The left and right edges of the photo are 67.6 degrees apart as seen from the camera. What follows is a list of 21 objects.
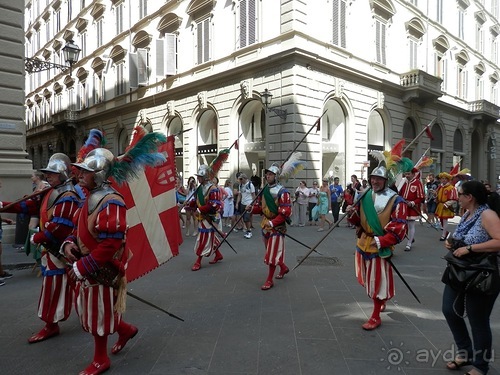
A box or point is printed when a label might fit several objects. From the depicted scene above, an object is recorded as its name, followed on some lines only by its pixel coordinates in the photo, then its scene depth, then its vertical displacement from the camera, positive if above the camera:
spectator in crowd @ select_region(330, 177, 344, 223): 13.99 -0.72
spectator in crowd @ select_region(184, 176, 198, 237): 11.95 -1.03
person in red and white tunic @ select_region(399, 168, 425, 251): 9.40 -0.38
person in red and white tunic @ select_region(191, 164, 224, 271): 7.35 -0.65
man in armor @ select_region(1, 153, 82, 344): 4.00 -0.67
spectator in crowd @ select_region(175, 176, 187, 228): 13.13 -0.56
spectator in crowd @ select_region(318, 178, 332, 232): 13.02 -0.99
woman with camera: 3.08 -0.91
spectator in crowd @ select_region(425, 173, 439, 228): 14.02 -0.77
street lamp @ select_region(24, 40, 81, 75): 10.69 +3.75
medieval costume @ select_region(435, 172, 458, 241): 10.35 -0.63
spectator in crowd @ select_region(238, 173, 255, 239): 12.80 -0.46
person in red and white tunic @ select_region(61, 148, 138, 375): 3.13 -0.65
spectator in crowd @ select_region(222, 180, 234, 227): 13.15 -0.89
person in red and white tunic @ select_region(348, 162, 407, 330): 4.25 -0.64
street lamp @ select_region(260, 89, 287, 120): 14.80 +3.06
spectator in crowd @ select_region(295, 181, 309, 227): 13.96 -0.86
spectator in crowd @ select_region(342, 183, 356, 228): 13.40 -0.62
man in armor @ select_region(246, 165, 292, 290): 6.07 -0.63
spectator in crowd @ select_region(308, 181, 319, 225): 14.05 -0.72
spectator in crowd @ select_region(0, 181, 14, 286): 6.49 -1.73
